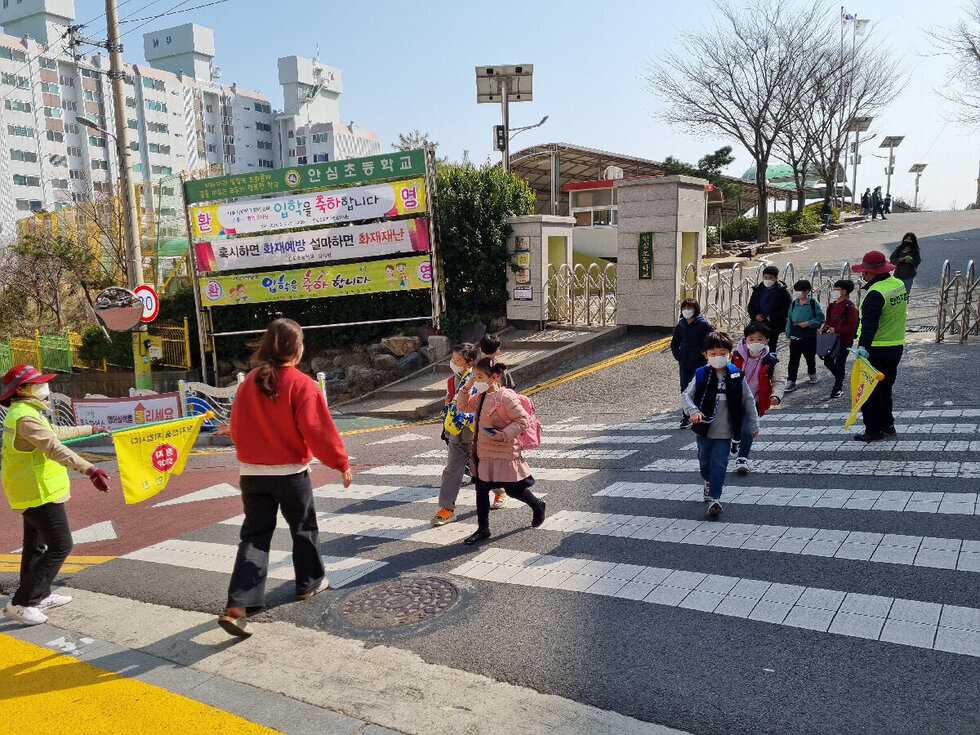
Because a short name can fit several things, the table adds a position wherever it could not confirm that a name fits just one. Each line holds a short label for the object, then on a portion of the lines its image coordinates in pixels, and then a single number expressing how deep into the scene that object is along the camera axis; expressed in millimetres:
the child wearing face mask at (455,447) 6398
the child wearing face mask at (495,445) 5746
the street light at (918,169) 76112
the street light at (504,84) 25016
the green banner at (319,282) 17297
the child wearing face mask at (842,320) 9711
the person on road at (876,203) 42650
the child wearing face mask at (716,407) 5957
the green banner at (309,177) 16938
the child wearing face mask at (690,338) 8945
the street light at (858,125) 38369
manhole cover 4516
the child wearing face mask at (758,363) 7805
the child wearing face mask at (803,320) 9914
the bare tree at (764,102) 32188
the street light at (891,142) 59347
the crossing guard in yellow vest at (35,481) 4715
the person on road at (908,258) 14156
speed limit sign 14992
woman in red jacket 4316
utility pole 15891
